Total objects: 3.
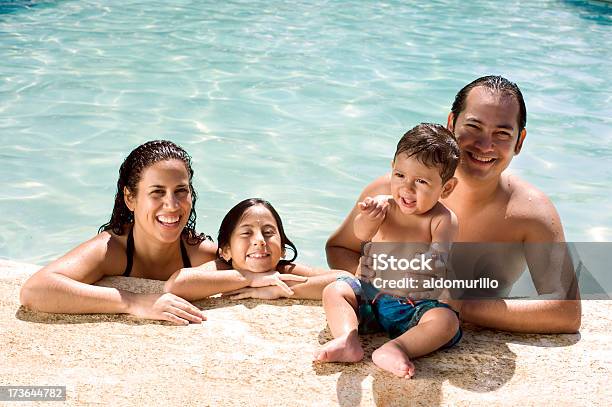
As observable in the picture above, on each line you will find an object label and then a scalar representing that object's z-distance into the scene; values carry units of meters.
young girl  3.84
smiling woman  3.60
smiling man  3.63
